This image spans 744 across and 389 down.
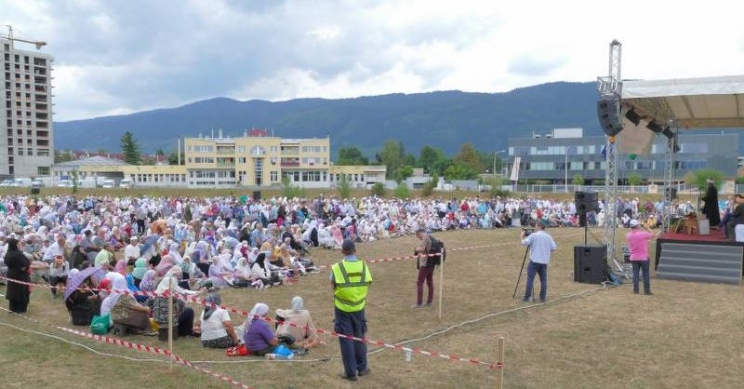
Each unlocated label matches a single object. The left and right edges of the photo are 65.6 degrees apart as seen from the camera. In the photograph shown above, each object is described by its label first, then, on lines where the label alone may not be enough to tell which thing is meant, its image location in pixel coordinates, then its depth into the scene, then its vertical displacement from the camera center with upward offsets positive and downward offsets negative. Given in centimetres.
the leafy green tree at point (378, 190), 4725 -113
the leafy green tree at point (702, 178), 5650 +6
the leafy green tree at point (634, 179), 7188 -12
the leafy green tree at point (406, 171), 10006 +91
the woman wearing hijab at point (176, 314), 838 -204
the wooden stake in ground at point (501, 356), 539 -166
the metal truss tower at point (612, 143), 1297 +82
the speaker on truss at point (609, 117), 1291 +137
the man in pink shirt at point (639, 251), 1109 -142
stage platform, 1285 -188
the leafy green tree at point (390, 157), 12988 +453
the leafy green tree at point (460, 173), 9598 +66
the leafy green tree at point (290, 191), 4411 -124
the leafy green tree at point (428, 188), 5106 -105
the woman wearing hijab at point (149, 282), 981 -187
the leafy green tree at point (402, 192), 4444 -120
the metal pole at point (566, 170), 7975 +102
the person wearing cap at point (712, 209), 1746 -92
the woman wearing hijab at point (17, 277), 1006 -180
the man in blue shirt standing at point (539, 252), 1045 -135
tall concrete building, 10244 +1109
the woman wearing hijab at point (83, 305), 936 -213
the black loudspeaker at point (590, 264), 1266 -189
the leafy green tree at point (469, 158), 10901 +367
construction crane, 11612 +2858
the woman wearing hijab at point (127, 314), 873 -212
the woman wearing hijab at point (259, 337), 757 -212
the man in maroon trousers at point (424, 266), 996 -156
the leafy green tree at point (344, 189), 4172 -93
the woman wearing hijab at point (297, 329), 788 -212
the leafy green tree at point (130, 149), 11449 +517
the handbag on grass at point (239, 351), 767 -234
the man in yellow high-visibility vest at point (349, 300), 653 -141
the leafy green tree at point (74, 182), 5567 -76
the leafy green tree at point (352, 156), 14225 +530
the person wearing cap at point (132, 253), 1368 -187
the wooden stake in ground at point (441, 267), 921 -145
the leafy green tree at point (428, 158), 13699 +453
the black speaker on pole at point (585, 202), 1336 -56
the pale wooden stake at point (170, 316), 679 -164
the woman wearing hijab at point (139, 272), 1100 -186
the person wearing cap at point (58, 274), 1167 -204
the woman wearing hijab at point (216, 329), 798 -213
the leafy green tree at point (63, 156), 15288 +496
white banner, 3411 +45
